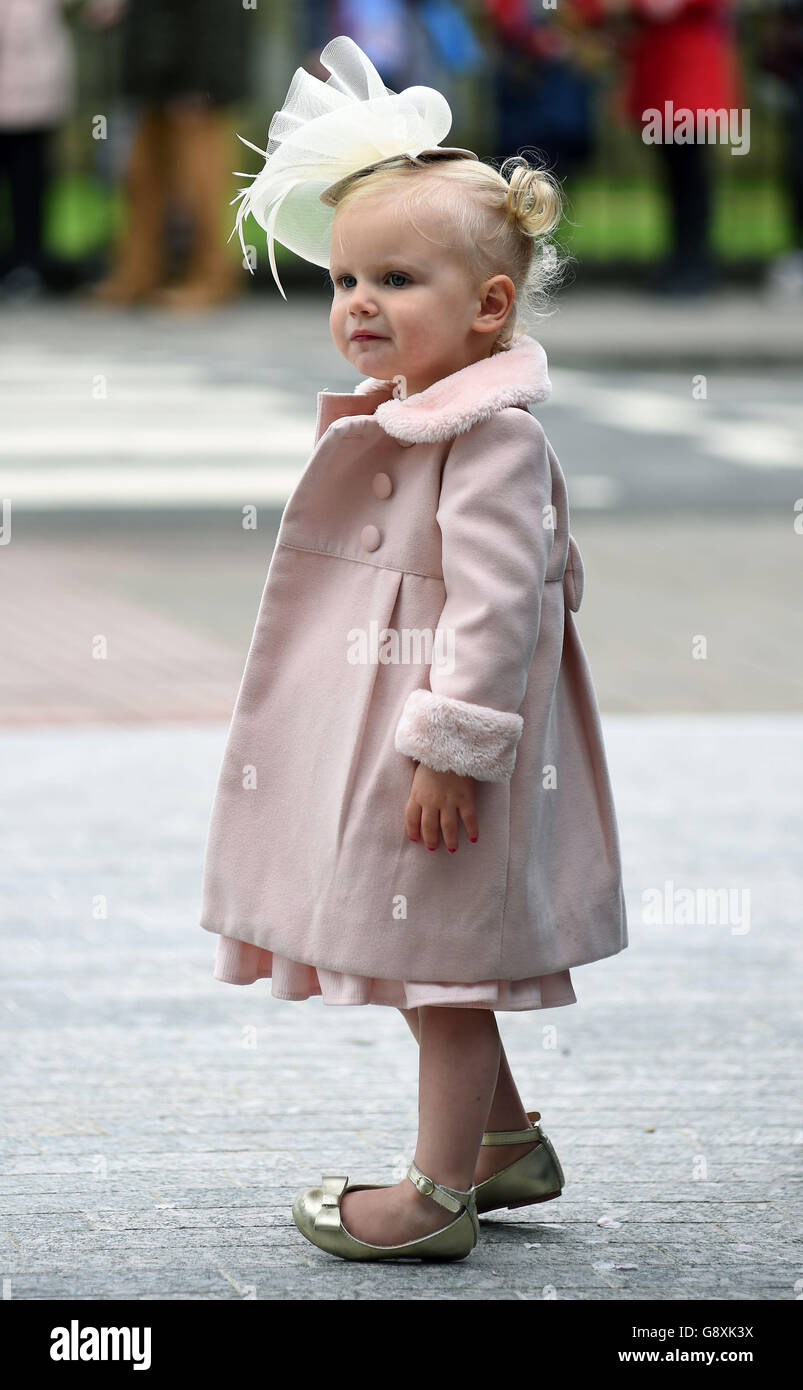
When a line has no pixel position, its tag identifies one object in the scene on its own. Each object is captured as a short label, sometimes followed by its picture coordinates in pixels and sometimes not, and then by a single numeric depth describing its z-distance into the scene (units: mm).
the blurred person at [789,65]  16734
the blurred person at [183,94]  15984
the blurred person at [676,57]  15820
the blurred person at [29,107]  16484
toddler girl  3109
